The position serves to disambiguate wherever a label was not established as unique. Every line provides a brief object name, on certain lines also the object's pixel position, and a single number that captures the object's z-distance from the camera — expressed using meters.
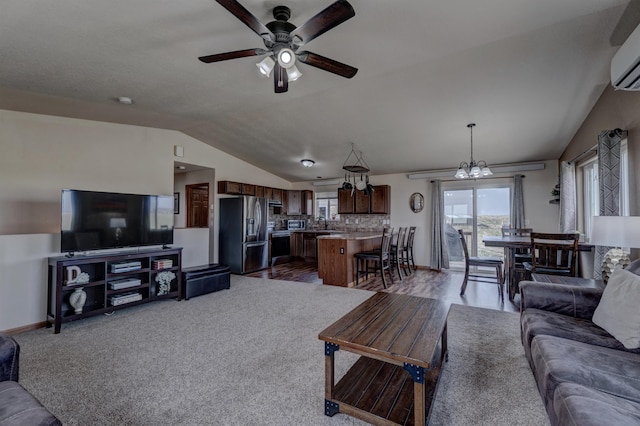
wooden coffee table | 1.50
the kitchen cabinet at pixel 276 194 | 7.28
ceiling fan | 1.67
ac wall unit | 2.08
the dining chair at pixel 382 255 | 4.86
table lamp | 2.02
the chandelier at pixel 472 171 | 4.00
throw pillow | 1.67
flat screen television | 3.21
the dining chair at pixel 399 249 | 5.36
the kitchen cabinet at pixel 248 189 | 6.34
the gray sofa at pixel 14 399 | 1.04
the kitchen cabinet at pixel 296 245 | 7.60
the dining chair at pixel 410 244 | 6.00
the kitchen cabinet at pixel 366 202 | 6.86
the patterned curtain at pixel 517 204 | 5.55
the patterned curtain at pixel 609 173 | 2.98
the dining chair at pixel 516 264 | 4.07
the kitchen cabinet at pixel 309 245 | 7.41
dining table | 3.45
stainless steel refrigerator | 5.82
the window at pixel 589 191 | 4.12
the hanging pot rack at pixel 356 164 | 4.89
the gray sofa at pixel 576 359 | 1.16
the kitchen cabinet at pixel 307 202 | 7.98
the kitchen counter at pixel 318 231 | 7.32
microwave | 7.83
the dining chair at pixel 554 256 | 3.25
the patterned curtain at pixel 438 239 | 6.27
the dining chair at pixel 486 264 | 4.34
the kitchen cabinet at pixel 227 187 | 5.92
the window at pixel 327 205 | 8.12
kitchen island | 4.82
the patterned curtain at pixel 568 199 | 4.44
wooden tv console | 3.11
